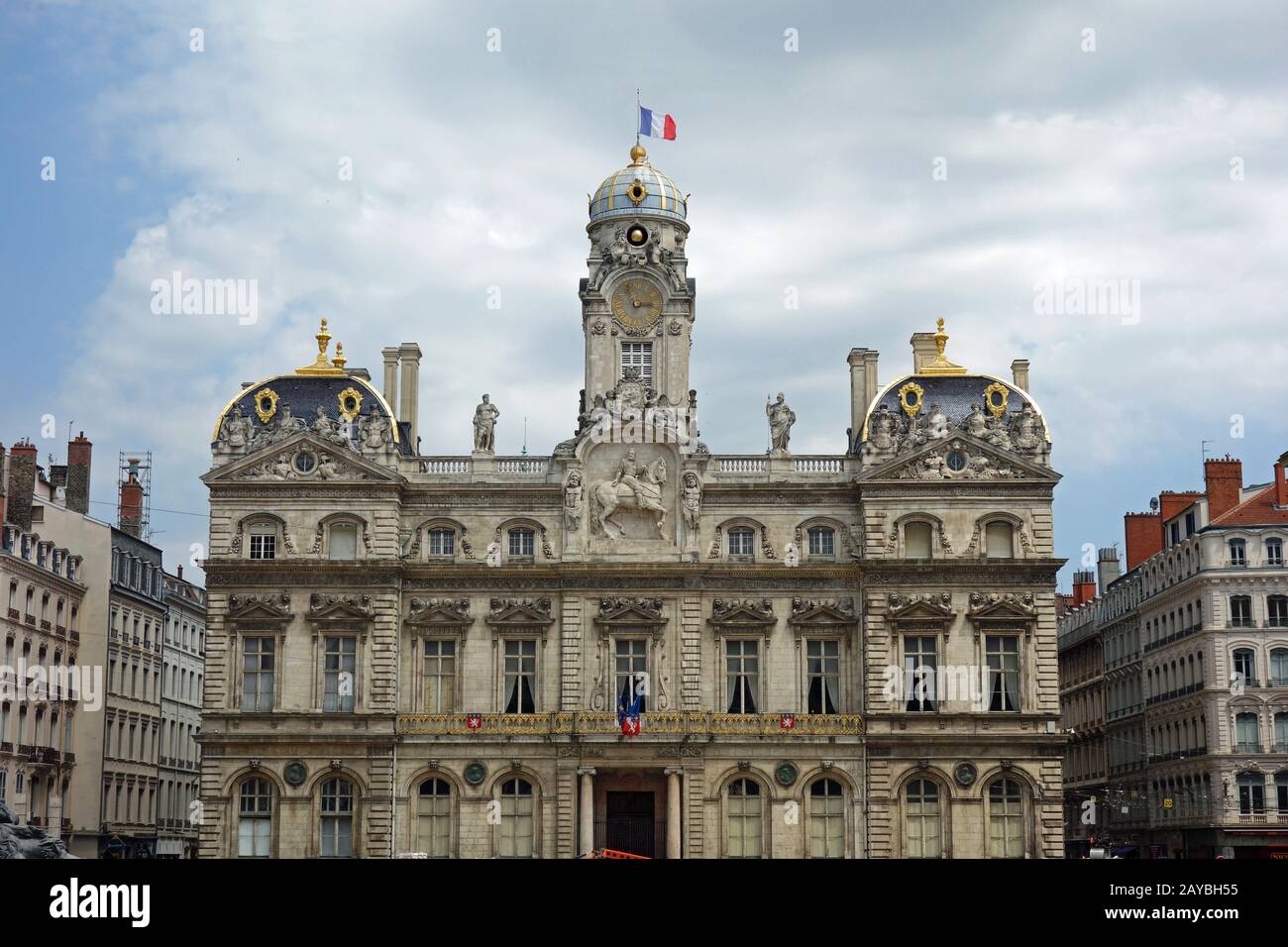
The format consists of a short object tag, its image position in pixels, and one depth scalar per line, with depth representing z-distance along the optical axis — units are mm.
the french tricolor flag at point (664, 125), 73812
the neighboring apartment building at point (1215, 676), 79938
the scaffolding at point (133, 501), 97612
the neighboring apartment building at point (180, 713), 96375
